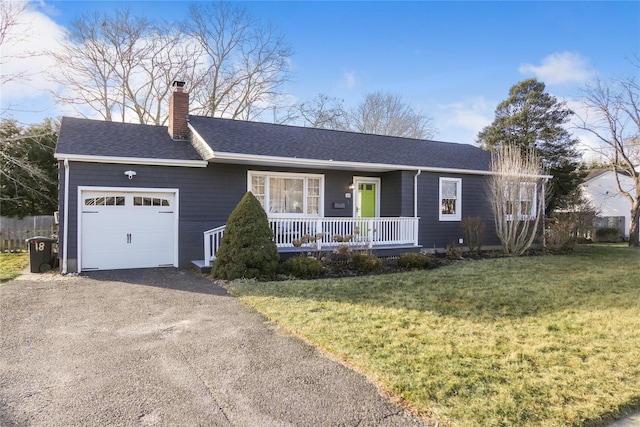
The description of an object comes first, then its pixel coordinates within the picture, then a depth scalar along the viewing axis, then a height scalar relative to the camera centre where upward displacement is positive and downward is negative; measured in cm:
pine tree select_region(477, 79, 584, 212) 2298 +566
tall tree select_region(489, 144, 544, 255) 1277 +66
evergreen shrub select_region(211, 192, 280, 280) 858 -79
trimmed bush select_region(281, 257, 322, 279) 901 -127
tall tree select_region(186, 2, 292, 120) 2544 +1059
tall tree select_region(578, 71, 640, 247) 1688 +437
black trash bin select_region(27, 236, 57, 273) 991 -103
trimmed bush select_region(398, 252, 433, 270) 1057 -130
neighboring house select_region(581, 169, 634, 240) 2127 +113
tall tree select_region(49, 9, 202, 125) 2183 +910
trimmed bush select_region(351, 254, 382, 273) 993 -127
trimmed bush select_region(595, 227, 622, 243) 1989 -100
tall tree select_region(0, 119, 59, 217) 1473 +140
